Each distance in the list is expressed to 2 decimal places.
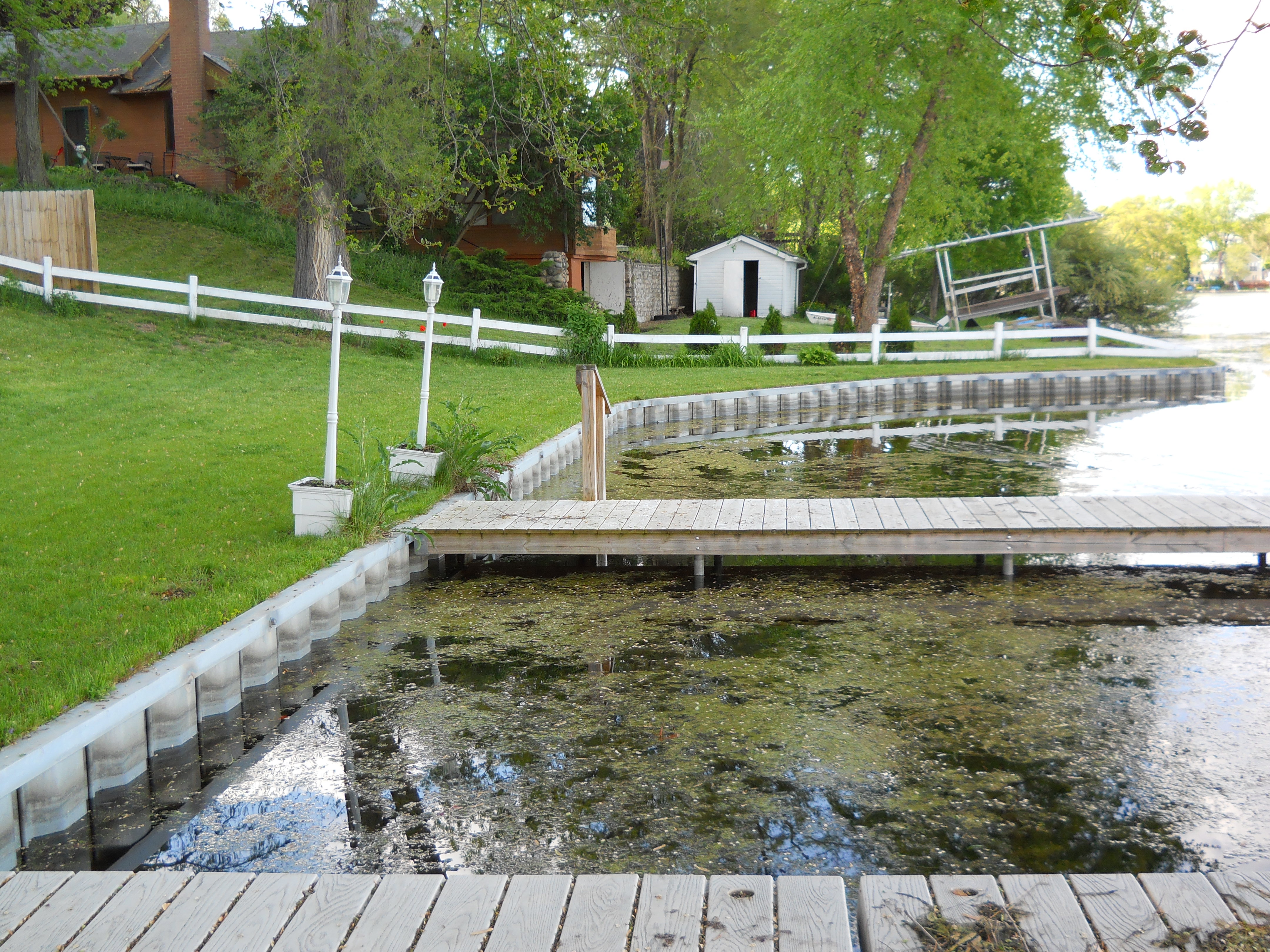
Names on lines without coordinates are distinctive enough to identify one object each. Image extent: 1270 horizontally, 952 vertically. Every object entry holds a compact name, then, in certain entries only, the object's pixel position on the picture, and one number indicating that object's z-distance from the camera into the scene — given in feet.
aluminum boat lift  88.17
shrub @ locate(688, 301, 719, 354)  80.18
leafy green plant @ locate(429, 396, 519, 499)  28.84
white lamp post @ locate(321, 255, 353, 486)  22.58
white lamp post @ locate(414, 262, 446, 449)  26.61
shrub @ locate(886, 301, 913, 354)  81.15
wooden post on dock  27.37
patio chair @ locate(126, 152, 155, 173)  92.02
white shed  111.55
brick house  87.20
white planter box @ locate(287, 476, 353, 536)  23.40
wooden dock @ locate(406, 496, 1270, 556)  23.43
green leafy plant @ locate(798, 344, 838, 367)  71.20
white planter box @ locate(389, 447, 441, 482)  28.63
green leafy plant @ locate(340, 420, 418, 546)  23.41
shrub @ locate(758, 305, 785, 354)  78.79
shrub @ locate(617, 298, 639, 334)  82.58
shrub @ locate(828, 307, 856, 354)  81.46
